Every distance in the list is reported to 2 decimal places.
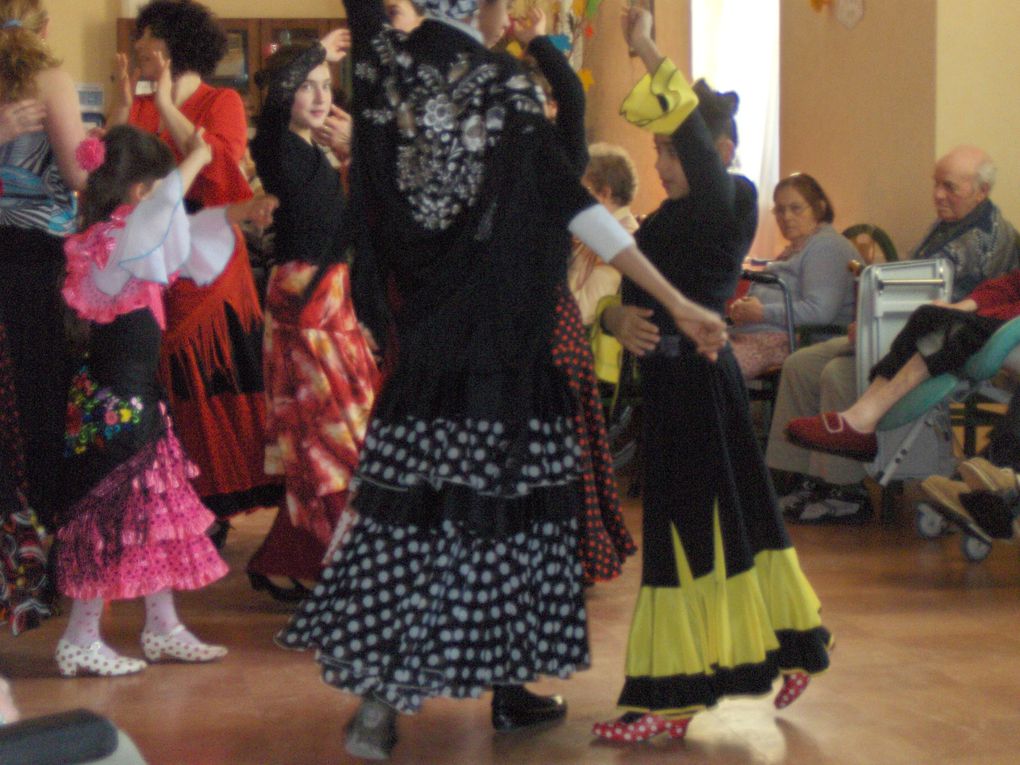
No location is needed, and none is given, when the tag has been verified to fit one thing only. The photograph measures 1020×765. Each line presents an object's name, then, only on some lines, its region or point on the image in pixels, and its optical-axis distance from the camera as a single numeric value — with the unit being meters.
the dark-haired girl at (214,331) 6.83
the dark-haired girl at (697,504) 4.32
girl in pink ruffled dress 5.35
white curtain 12.41
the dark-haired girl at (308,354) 5.98
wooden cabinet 19.73
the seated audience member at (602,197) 8.53
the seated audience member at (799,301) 9.11
